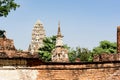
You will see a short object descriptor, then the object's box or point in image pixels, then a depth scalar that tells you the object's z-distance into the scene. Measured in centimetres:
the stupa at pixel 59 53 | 2268
